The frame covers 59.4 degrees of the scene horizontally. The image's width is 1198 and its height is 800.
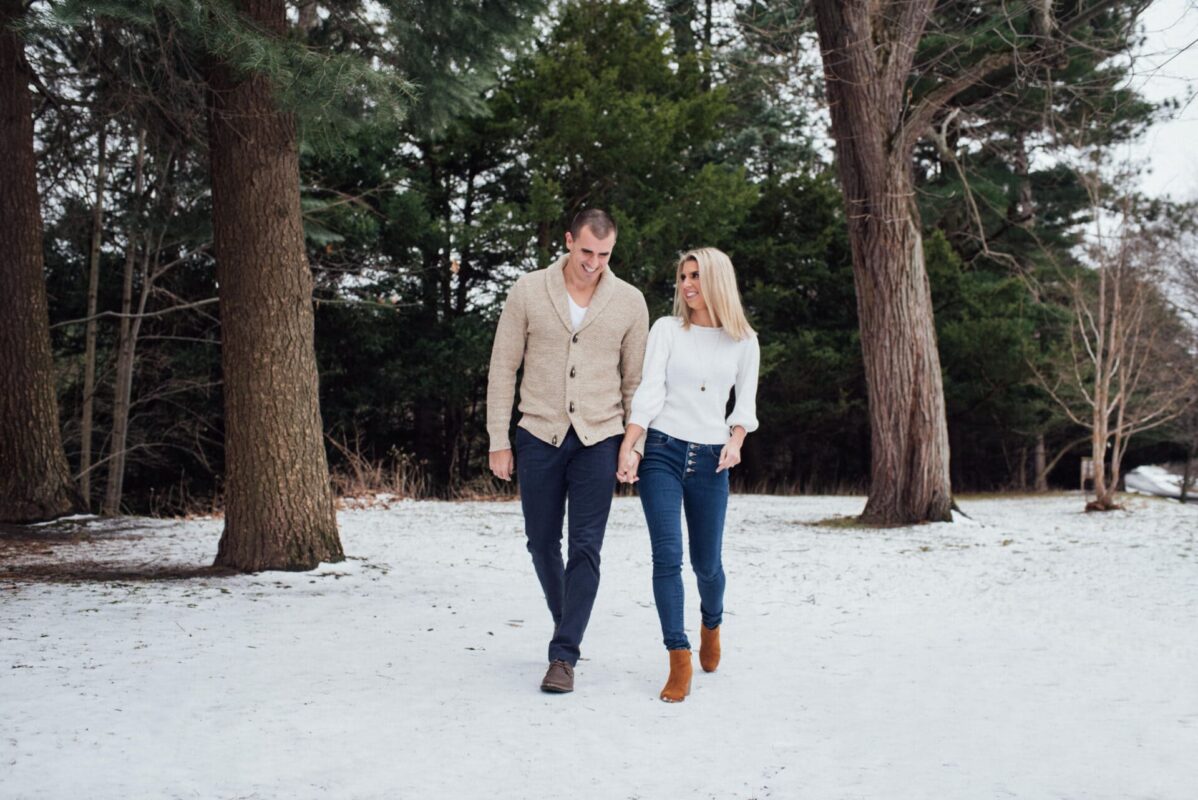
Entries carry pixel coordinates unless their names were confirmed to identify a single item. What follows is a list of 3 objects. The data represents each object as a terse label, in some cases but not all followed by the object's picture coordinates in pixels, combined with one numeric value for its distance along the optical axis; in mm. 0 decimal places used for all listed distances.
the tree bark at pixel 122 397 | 14094
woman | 3873
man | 3906
